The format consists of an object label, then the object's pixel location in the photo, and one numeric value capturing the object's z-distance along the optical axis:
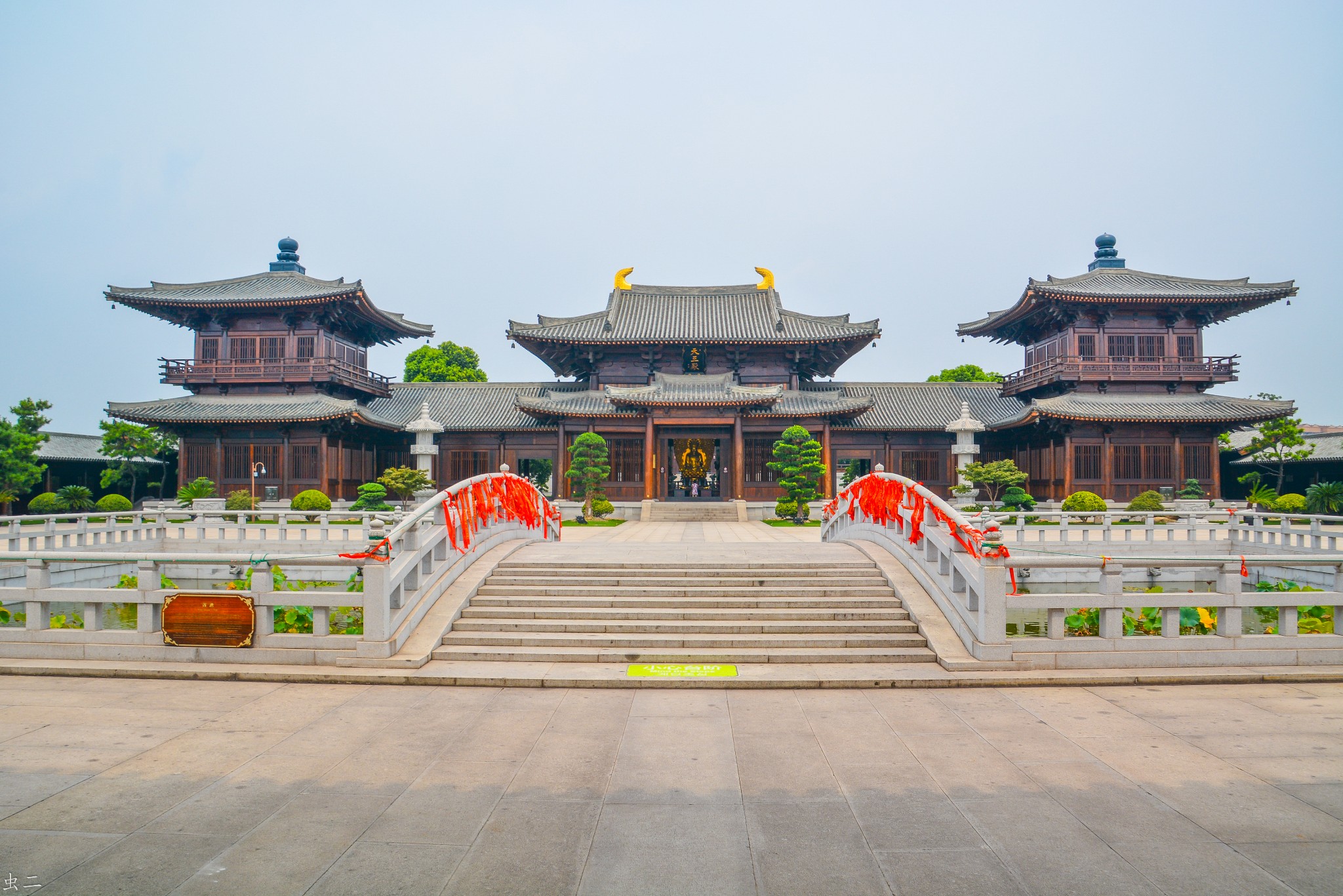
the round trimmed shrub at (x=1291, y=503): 24.81
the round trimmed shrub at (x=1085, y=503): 25.30
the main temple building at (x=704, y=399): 30.03
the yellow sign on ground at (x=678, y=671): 7.90
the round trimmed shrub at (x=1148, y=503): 25.73
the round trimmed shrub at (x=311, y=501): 25.78
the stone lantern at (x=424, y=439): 32.44
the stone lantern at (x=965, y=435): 31.97
